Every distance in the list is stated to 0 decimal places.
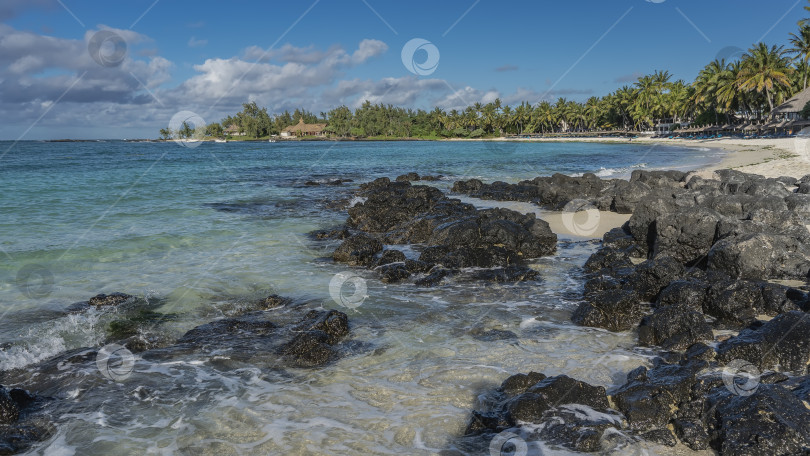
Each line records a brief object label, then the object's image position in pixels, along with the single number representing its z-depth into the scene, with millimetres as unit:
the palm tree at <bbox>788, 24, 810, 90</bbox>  63406
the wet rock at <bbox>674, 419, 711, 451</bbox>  5230
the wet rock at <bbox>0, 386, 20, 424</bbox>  5994
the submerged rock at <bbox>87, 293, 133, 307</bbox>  10475
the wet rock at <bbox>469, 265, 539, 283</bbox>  11797
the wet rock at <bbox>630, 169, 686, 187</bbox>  23953
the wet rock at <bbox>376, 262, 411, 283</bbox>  12117
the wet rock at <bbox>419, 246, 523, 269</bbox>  12930
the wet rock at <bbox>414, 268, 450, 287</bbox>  11680
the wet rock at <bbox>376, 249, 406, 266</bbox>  13340
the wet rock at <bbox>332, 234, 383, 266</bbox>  13758
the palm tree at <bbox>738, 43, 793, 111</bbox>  66312
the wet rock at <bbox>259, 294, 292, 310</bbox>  10375
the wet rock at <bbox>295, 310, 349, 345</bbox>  8664
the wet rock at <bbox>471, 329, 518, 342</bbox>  8469
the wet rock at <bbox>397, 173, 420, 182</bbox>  34875
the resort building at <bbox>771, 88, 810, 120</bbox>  62791
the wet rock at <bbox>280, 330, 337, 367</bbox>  7719
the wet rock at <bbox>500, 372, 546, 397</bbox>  6461
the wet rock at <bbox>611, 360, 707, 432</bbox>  5582
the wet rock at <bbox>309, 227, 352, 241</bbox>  17422
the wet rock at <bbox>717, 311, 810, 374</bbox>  6672
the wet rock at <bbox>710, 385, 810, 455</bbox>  4859
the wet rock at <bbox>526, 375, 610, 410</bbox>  5891
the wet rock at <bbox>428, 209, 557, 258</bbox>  14133
